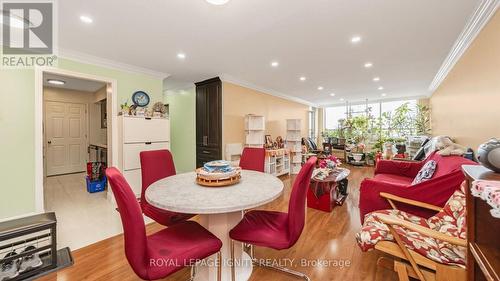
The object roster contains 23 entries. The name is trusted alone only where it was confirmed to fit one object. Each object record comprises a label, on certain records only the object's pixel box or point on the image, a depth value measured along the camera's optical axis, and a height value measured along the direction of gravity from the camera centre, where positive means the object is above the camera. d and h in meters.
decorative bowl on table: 1.64 -0.30
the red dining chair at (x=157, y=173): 1.74 -0.38
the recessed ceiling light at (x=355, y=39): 2.59 +1.35
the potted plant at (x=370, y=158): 6.98 -0.70
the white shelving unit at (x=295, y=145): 5.70 -0.18
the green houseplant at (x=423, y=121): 5.66 +0.51
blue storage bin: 3.90 -0.91
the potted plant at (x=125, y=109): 3.34 +0.55
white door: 5.31 +0.10
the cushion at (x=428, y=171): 2.17 -0.38
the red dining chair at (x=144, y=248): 1.01 -0.65
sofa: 1.69 -0.49
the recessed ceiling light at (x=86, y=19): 2.11 +1.34
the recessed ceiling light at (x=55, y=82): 4.68 +1.45
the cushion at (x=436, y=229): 1.29 -0.74
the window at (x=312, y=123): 8.51 +0.72
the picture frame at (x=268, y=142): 5.33 -0.08
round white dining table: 1.23 -0.41
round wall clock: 3.68 +0.80
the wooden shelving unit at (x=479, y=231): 0.89 -0.45
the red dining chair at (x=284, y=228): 1.32 -0.66
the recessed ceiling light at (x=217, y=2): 1.62 +1.15
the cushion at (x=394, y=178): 2.94 -0.63
